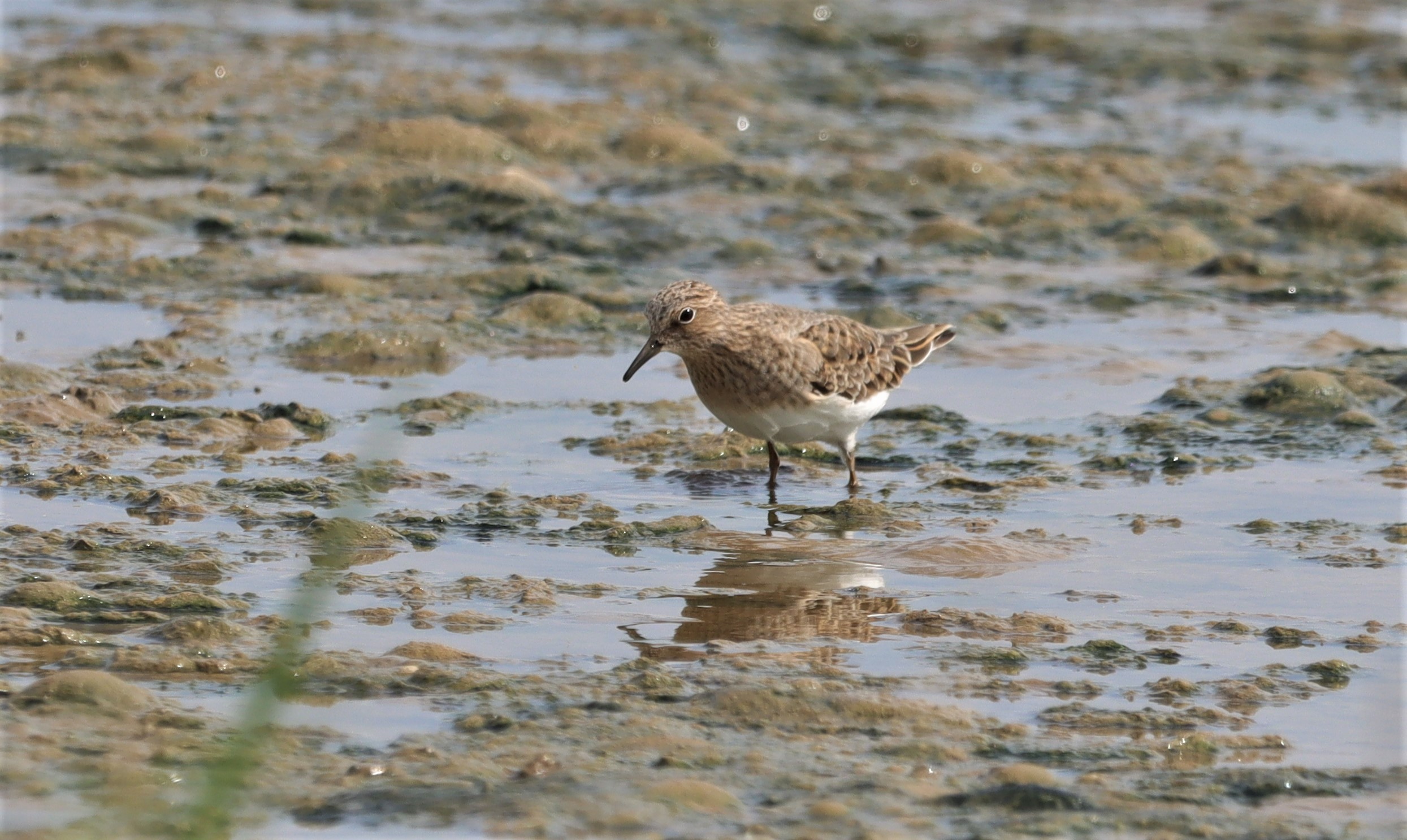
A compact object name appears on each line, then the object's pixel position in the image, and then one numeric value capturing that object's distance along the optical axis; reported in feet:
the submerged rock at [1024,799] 27.86
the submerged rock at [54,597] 34.68
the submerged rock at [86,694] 29.94
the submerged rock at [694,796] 27.43
